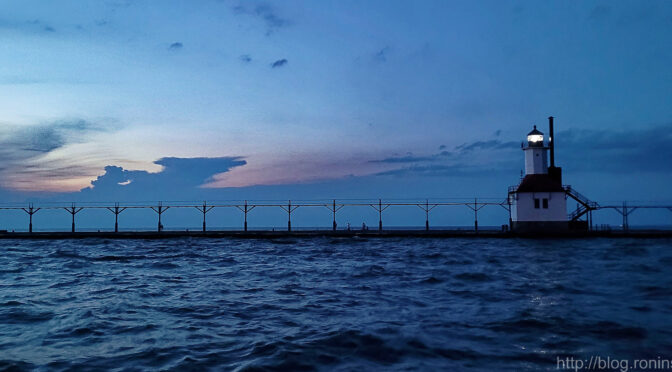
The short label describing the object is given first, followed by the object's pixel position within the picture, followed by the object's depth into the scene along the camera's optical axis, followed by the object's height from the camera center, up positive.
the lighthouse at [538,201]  56.19 +1.01
